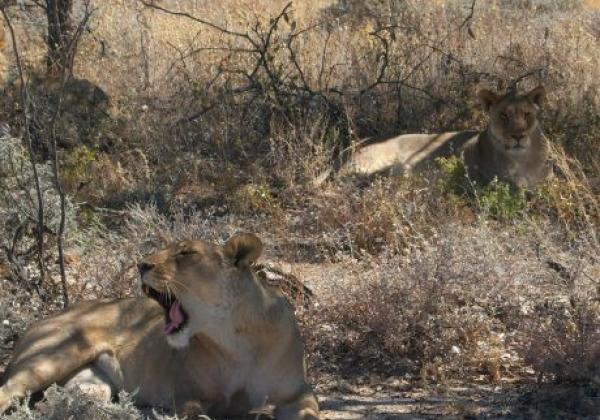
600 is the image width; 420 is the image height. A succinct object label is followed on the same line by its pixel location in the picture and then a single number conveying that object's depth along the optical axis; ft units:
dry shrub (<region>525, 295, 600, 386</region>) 37.11
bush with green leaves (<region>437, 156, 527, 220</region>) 57.26
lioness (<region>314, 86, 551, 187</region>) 68.44
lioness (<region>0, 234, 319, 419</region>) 34.01
